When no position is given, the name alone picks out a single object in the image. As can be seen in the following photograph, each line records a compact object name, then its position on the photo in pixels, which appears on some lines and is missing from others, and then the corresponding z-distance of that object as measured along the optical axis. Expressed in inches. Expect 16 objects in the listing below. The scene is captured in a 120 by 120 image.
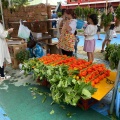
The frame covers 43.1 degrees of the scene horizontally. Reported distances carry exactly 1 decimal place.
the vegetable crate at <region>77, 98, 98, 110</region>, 94.3
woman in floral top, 141.3
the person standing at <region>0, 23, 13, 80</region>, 135.1
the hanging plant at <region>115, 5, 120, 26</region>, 109.7
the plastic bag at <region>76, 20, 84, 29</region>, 171.6
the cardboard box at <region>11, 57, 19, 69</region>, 173.6
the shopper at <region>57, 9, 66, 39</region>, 147.0
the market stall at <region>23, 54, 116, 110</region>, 83.0
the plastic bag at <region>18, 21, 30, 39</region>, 164.2
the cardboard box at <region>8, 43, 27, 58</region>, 168.4
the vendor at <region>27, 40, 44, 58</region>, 174.6
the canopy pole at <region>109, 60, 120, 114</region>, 83.6
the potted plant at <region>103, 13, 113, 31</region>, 160.3
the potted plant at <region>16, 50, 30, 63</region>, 165.9
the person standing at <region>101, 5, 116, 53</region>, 214.4
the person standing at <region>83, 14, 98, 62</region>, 149.5
